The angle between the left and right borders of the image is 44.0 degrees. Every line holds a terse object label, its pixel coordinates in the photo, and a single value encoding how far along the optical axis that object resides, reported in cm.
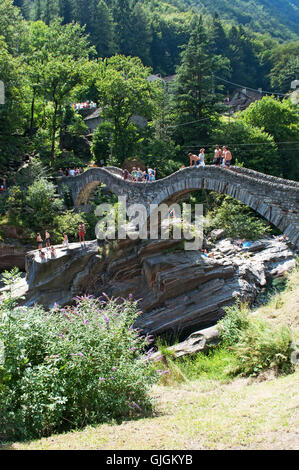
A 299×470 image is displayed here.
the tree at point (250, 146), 3250
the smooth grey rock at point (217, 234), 2511
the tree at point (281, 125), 3562
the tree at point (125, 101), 3281
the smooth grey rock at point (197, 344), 1176
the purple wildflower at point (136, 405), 659
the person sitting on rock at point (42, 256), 1978
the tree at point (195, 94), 3434
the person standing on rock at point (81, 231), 2077
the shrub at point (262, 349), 813
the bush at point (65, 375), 594
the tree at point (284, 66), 6538
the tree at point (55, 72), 3052
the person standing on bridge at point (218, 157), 1797
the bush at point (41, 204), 2542
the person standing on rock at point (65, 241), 2061
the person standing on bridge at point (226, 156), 1717
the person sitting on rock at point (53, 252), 1982
